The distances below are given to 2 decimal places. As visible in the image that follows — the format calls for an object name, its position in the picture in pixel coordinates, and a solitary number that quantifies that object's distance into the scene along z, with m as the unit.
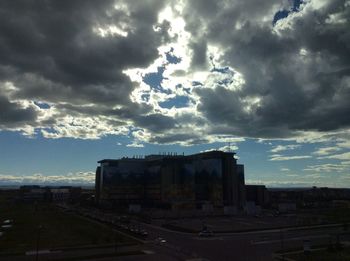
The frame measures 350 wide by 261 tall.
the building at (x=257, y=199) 198.62
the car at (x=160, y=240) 74.69
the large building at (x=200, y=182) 179.25
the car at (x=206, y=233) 85.94
